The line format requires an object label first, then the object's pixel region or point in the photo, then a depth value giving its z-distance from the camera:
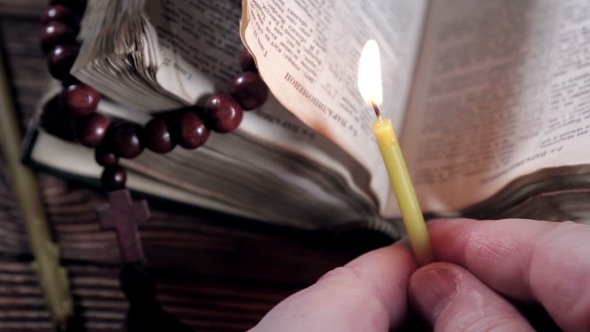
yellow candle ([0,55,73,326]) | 0.31
